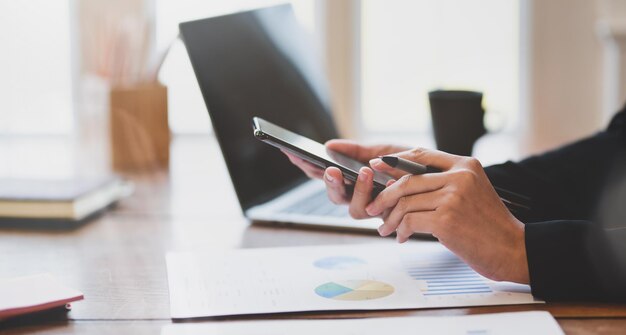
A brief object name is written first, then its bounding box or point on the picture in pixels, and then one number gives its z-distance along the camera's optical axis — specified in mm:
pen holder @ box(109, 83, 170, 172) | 1508
